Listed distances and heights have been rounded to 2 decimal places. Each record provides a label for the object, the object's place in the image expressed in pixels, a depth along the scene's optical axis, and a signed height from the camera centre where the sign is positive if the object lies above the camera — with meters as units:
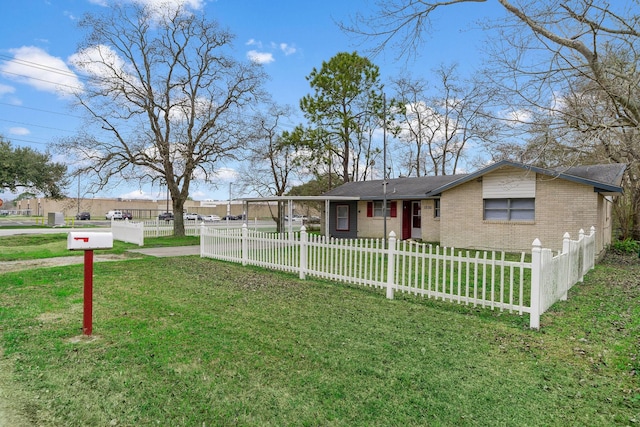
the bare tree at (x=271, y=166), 26.80 +3.39
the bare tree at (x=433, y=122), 28.52 +7.61
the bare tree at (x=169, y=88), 18.73 +6.48
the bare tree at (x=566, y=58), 6.49 +3.04
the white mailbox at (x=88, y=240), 4.12 -0.36
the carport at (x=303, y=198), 17.75 +0.62
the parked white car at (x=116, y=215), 47.56 -0.76
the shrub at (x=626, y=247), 14.67 -1.32
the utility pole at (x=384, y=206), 17.47 +0.29
